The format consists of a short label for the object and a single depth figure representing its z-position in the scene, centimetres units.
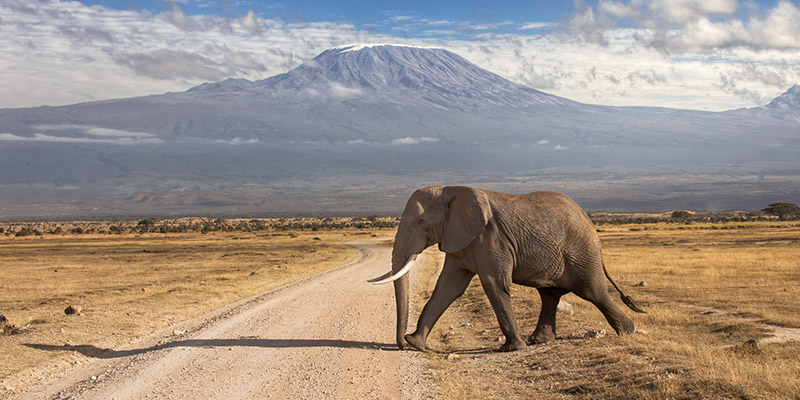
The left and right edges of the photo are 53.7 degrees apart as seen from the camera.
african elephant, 1315
